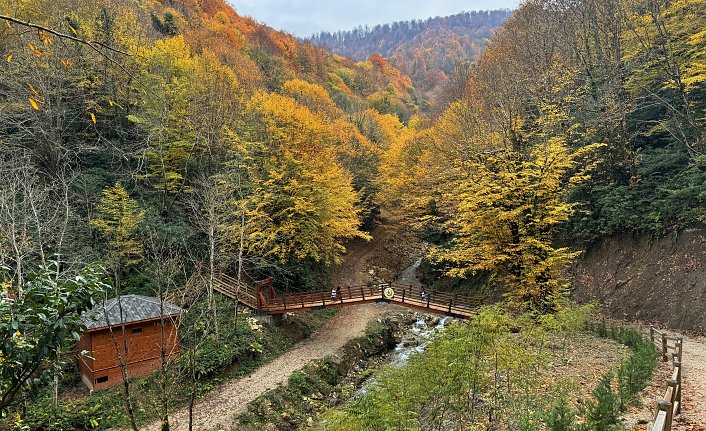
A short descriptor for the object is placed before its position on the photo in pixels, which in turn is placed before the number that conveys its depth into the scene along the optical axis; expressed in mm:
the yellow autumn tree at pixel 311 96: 39469
